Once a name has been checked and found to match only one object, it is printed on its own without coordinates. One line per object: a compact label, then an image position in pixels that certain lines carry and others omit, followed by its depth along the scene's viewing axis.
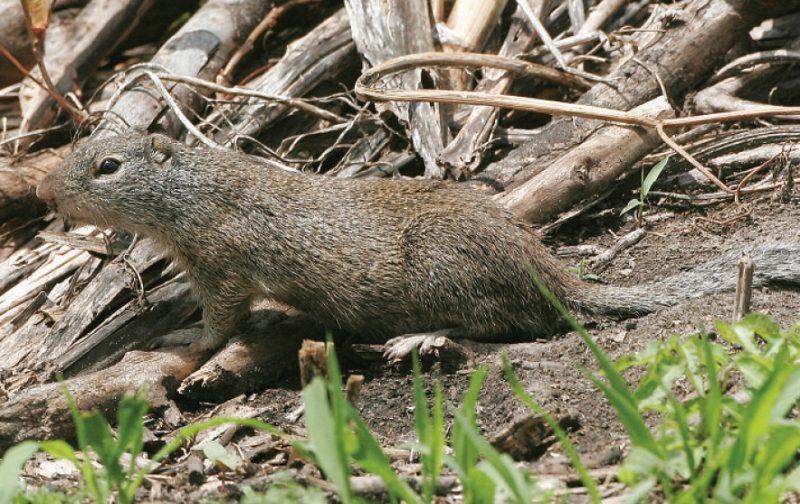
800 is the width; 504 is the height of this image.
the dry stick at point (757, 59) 15.52
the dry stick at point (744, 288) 9.76
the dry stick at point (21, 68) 15.79
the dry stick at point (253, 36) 17.28
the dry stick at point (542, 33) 15.28
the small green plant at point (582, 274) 13.30
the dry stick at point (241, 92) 15.38
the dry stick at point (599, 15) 16.53
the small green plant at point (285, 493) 7.04
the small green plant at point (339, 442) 6.56
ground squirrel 12.10
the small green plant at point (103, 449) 7.08
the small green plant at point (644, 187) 13.77
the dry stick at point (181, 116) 14.96
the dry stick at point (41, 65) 15.29
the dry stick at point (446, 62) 14.48
